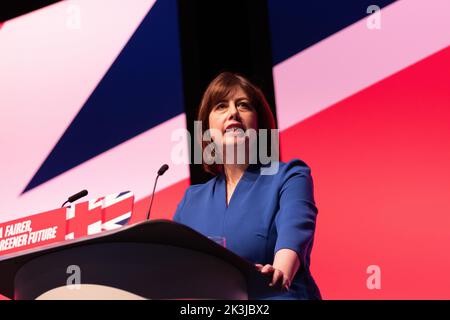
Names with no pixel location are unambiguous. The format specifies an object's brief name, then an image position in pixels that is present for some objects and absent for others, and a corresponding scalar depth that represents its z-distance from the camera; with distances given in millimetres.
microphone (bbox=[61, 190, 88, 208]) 5497
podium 4850
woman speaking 5273
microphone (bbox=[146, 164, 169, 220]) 5485
